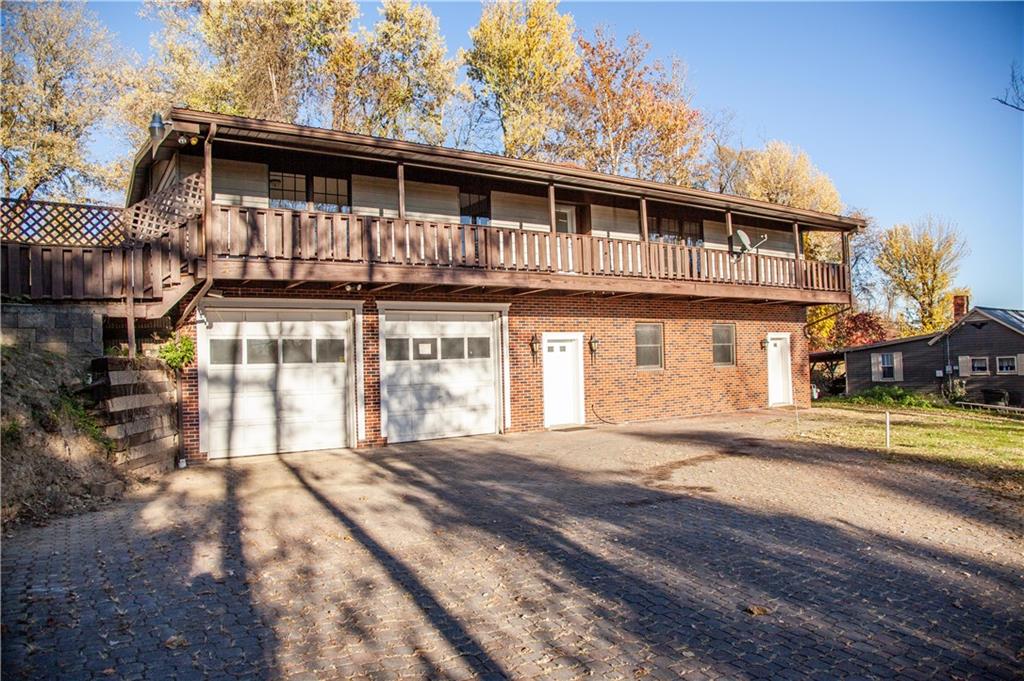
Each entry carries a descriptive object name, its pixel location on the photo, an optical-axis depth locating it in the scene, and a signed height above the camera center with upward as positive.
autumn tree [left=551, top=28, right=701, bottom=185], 28.16 +10.99
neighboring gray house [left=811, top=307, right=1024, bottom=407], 27.36 -0.16
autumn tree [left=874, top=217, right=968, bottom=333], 39.66 +5.53
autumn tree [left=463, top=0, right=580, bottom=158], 27.38 +13.04
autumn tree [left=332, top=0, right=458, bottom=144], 26.34 +11.96
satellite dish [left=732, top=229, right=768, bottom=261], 16.67 +3.06
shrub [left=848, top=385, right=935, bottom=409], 24.47 -1.65
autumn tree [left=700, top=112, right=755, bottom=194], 35.62 +10.74
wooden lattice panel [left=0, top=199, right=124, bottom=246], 9.85 +2.42
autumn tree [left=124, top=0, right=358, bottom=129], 24.27 +12.58
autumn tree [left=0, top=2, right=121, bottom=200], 24.78 +11.27
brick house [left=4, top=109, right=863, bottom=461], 10.63 +1.59
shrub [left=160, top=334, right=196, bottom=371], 10.77 +0.38
